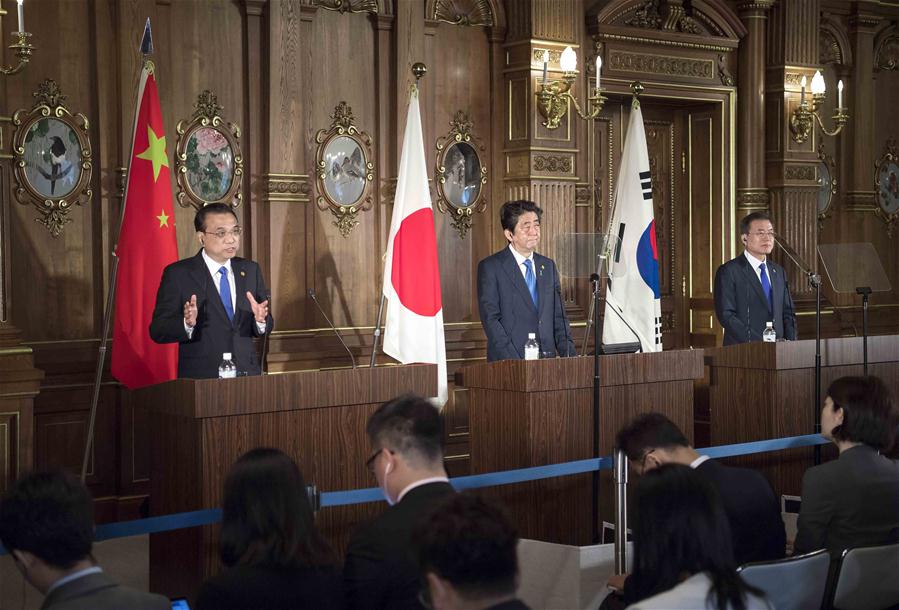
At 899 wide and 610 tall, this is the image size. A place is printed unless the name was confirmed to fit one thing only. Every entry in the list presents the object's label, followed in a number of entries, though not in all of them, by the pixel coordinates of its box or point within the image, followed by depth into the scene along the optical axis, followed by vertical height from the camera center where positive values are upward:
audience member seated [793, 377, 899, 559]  3.84 -0.69
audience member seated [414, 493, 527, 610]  2.14 -0.50
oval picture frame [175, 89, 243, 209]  6.57 +0.78
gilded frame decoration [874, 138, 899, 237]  10.02 +0.89
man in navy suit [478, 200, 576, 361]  5.89 -0.02
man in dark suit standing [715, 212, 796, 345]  6.79 +0.00
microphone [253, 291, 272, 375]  6.75 -0.39
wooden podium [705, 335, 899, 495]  6.19 -0.56
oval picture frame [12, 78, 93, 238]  6.05 +0.73
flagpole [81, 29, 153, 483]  5.36 -0.26
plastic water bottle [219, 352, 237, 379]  4.67 -0.31
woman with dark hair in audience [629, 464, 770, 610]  2.47 -0.55
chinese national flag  5.69 +0.26
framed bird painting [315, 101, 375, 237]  7.09 +0.76
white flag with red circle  6.47 +0.06
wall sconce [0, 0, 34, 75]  5.23 +1.13
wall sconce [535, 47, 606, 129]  7.73 +1.30
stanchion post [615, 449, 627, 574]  4.17 -0.81
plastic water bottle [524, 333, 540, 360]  5.67 -0.29
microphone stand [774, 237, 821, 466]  6.12 -0.36
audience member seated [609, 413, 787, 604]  3.45 -0.59
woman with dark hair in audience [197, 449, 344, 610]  2.45 -0.56
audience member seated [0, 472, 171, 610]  2.42 -0.54
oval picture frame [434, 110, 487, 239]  7.63 +0.78
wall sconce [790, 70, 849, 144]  9.05 +1.37
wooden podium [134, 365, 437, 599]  4.35 -0.57
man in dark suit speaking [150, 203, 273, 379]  5.05 -0.05
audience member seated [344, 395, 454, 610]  2.66 -0.51
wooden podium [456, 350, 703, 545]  5.29 -0.61
